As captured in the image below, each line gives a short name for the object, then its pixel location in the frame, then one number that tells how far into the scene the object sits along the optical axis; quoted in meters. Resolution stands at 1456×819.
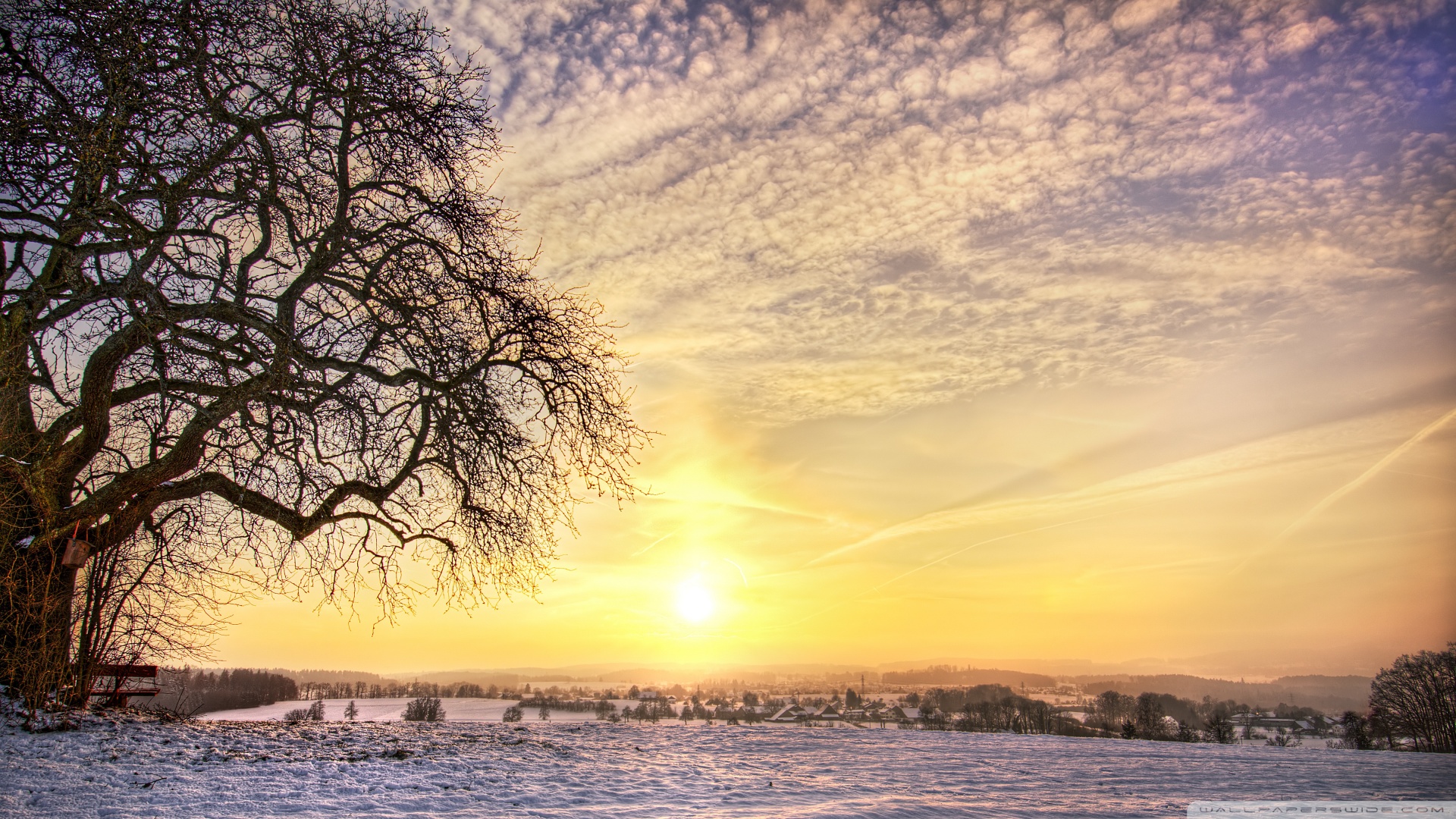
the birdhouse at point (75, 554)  9.34
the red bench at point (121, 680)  10.14
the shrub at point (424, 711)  14.14
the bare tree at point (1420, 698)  29.23
